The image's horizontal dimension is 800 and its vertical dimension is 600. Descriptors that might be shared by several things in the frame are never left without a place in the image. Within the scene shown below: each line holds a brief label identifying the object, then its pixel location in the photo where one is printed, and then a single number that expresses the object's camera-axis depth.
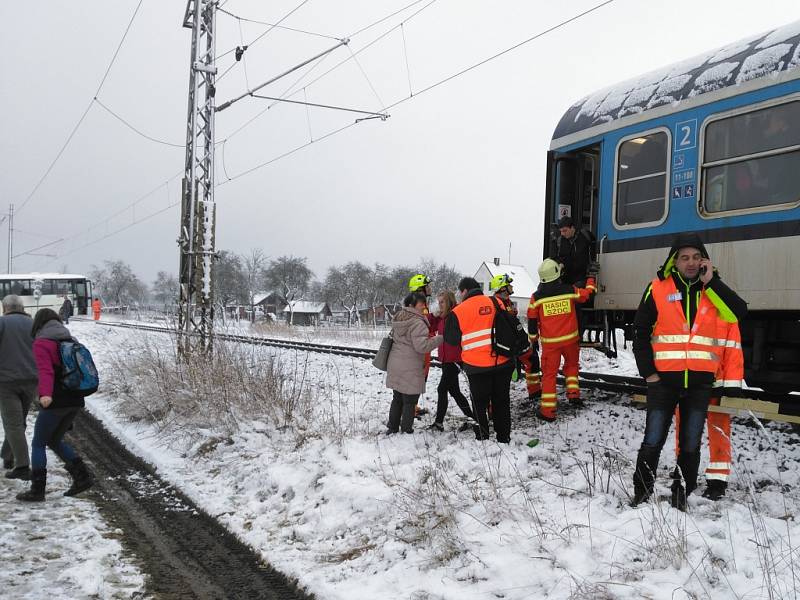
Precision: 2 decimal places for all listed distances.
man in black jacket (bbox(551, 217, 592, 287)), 7.55
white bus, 41.20
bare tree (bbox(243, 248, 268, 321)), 78.25
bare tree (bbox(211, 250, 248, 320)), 81.06
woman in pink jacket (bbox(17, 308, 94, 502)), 5.52
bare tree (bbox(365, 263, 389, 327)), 87.38
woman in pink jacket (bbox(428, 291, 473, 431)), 6.99
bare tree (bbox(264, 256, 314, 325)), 80.94
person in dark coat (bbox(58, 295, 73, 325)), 29.56
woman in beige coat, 6.51
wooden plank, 5.29
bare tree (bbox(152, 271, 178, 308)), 115.28
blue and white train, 5.53
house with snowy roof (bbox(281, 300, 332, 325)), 80.19
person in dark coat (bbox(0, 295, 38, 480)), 6.11
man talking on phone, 4.11
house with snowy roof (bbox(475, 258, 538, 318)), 56.53
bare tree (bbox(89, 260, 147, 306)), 103.94
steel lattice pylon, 11.44
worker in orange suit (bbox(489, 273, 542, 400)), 7.13
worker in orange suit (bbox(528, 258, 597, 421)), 6.90
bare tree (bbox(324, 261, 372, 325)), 87.06
